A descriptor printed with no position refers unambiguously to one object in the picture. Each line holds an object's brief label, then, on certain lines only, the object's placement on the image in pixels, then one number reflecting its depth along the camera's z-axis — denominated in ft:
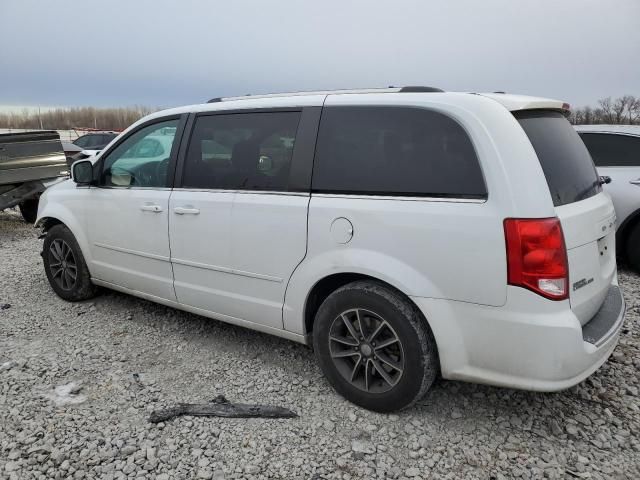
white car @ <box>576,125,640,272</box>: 18.08
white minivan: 7.84
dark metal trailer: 25.39
